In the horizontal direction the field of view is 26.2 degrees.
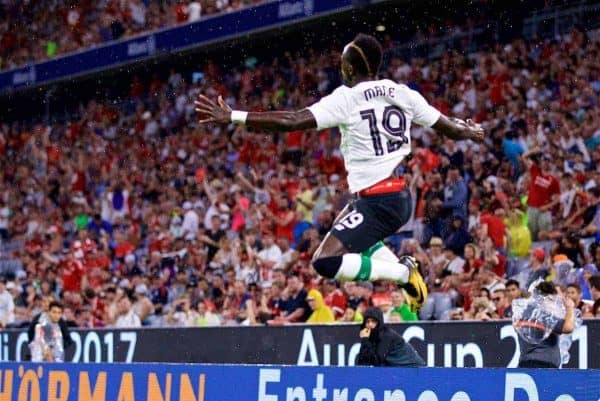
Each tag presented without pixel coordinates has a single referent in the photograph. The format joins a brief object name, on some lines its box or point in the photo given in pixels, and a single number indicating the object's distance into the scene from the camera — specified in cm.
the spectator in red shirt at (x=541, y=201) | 1592
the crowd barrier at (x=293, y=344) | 1266
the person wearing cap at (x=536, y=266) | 1396
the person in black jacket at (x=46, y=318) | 1620
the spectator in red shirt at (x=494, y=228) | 1577
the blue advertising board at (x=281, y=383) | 704
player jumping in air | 860
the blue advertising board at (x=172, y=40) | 2309
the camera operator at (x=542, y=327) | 1013
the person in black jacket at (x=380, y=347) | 1112
